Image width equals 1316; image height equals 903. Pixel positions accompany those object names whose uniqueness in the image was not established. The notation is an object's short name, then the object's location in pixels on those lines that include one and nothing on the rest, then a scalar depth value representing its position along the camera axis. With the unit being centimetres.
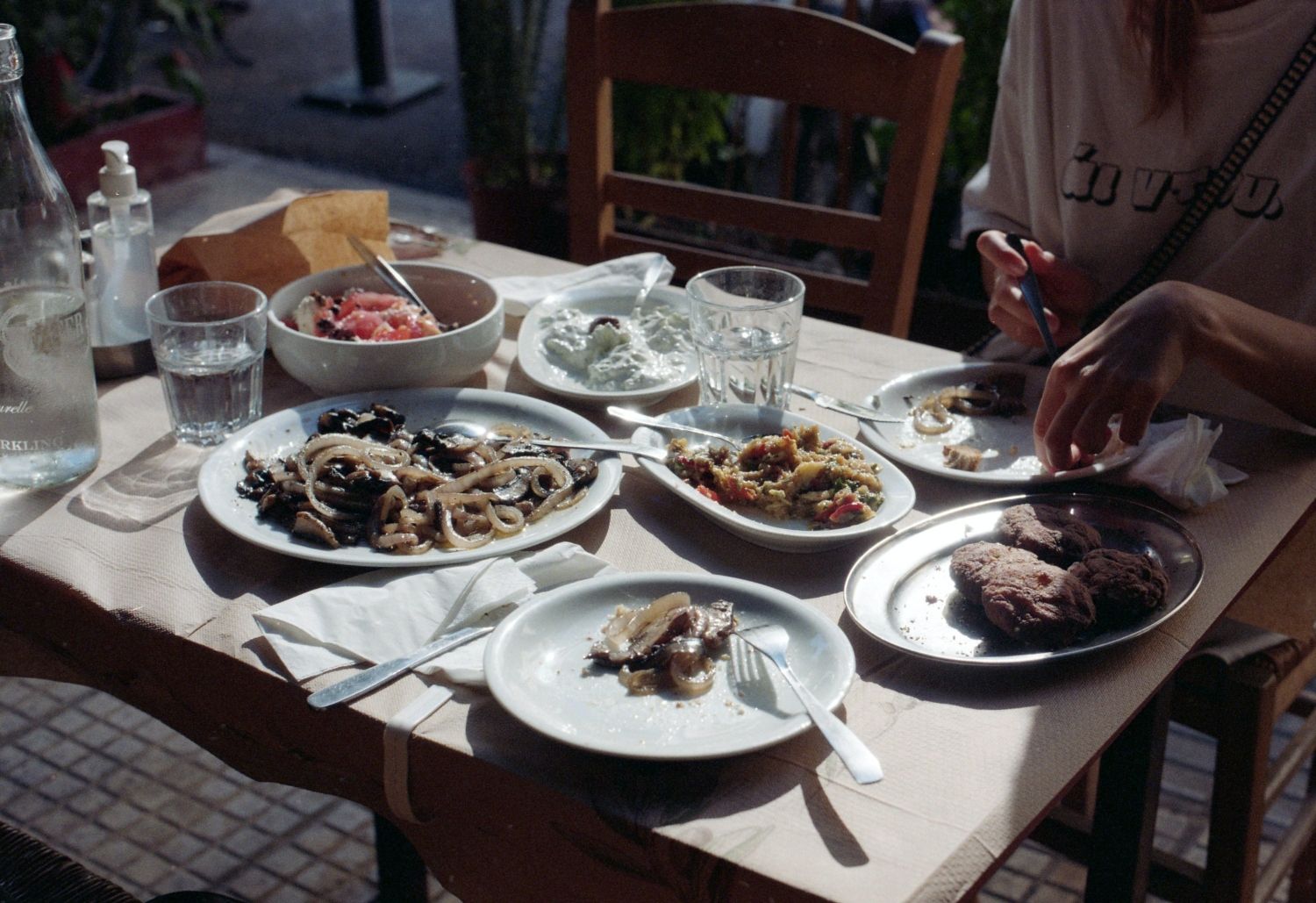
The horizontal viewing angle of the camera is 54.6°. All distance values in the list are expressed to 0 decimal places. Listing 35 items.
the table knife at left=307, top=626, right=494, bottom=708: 98
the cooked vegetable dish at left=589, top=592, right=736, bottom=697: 99
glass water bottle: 127
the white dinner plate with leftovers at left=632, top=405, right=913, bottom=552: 118
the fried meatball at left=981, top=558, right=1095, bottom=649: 103
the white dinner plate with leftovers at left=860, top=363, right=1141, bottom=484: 131
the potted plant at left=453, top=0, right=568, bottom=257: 374
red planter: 442
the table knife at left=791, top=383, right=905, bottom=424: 141
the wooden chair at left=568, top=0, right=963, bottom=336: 197
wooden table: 85
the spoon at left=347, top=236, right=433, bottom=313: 162
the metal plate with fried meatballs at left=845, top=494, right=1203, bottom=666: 104
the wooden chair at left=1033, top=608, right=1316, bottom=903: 159
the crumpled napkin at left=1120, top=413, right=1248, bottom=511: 125
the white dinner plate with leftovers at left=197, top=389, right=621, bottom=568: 116
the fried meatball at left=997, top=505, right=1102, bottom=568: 112
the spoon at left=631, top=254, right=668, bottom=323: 171
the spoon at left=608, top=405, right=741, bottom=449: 136
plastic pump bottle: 154
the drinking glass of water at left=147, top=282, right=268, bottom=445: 136
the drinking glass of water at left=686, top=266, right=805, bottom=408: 141
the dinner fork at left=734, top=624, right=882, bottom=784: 88
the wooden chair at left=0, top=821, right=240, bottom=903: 113
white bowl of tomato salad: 144
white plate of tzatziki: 149
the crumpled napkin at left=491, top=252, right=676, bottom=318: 175
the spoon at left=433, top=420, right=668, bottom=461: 130
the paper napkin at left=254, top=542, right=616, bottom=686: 103
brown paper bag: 164
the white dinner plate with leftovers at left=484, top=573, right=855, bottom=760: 92
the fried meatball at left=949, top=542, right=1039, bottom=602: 109
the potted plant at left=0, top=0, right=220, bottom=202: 443
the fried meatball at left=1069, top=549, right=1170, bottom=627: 106
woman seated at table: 161
